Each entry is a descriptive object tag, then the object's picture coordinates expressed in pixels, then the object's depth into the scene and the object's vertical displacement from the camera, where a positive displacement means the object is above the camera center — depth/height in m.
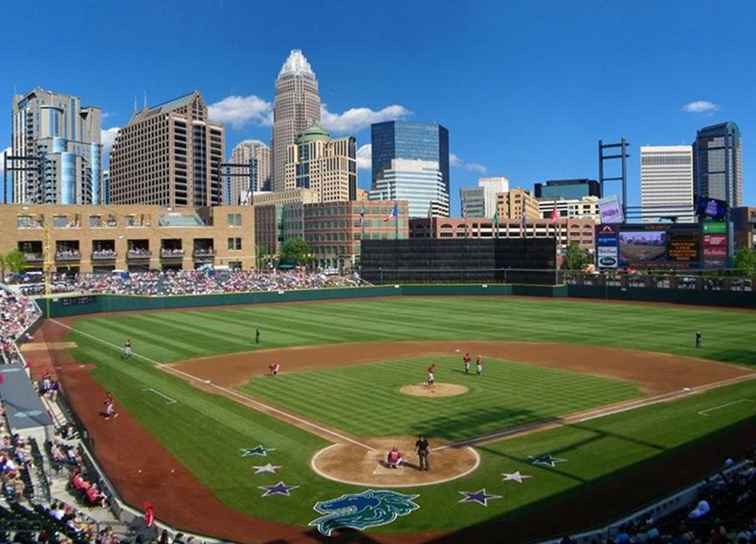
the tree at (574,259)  182.12 -0.56
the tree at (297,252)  184.25 +2.24
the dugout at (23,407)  28.77 -6.36
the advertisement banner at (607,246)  88.46 +1.37
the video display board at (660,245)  84.56 +1.34
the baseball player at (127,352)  51.06 -6.61
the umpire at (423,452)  25.28 -7.02
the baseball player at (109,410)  33.84 -7.22
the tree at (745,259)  128.88 -0.79
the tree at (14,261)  97.38 +0.40
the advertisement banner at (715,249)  82.94 +0.73
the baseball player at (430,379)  39.38 -6.80
